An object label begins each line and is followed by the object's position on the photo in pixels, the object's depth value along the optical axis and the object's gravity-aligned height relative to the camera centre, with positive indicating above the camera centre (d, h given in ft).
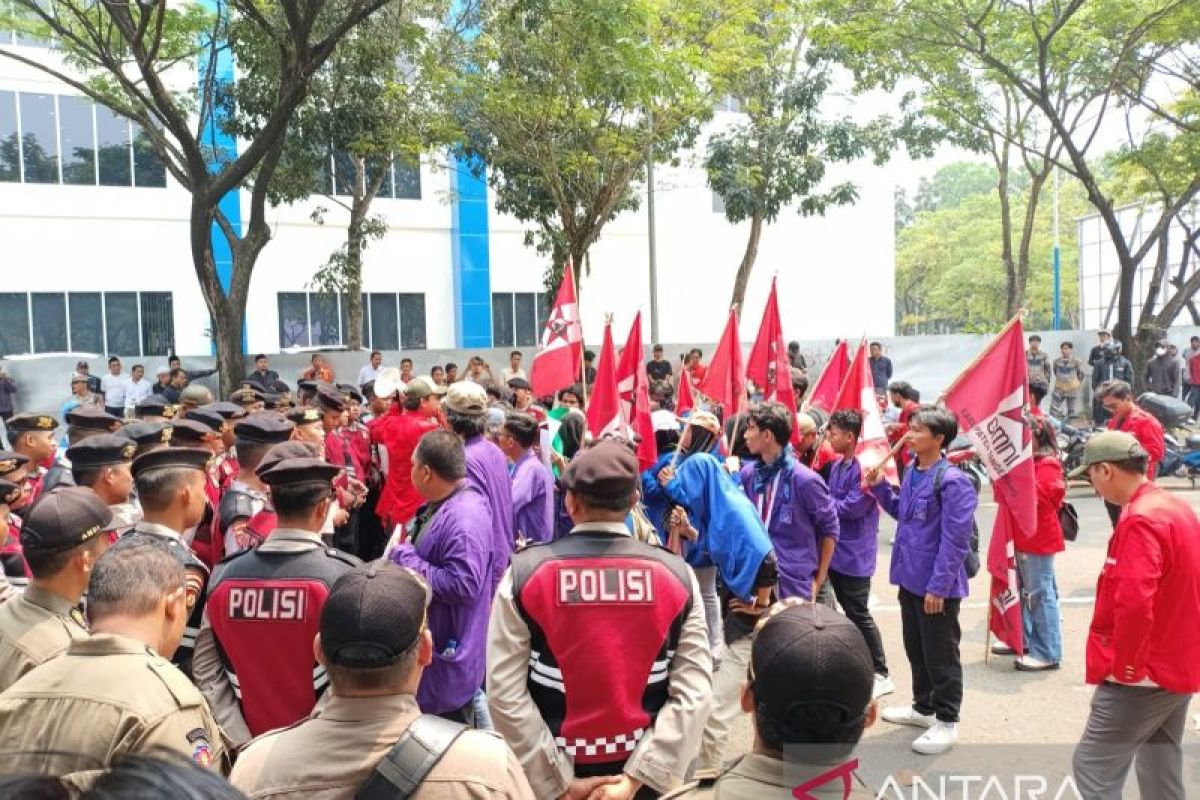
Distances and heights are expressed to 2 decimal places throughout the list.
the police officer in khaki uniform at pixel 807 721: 6.82 -2.74
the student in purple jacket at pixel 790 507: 19.31 -3.55
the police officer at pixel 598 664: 10.39 -3.54
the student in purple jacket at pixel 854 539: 21.02 -4.61
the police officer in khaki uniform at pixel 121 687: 8.00 -2.88
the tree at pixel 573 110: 51.78 +12.15
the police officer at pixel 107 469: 15.15 -2.03
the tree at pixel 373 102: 56.29 +13.24
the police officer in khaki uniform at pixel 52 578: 10.00 -2.53
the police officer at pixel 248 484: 14.74 -2.45
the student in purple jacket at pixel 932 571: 18.06 -4.56
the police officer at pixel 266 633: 10.90 -3.28
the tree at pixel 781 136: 68.59 +12.87
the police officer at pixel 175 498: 12.76 -2.11
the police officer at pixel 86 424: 20.72 -1.85
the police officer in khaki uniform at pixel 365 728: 7.07 -2.92
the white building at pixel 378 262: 79.30 +6.09
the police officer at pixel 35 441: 19.80 -2.07
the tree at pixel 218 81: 41.09 +11.66
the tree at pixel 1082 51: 54.13 +15.04
